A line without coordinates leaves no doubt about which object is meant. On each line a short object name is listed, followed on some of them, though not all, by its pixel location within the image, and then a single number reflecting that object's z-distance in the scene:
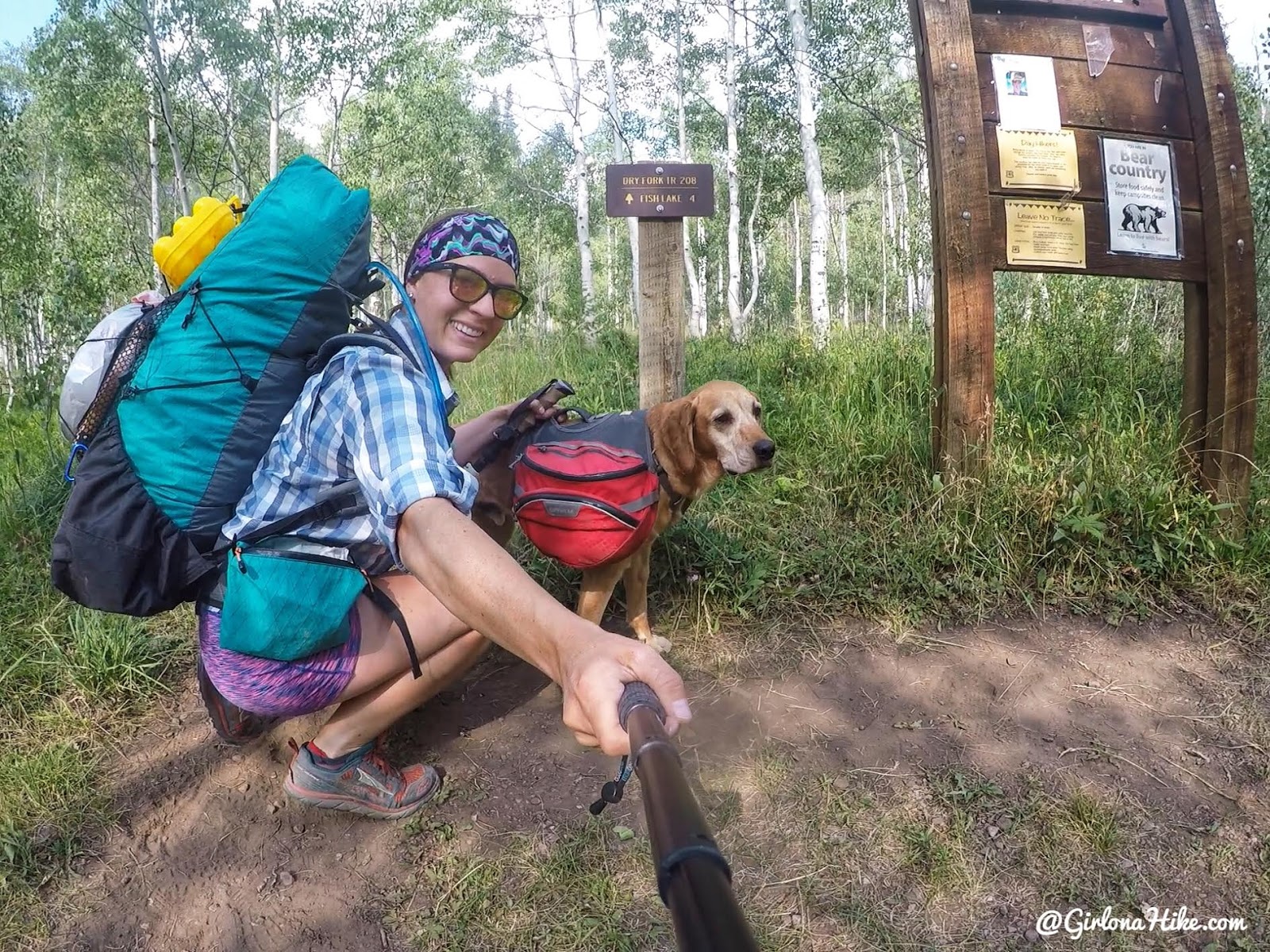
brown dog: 2.87
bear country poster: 3.05
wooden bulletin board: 2.96
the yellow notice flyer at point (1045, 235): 3.01
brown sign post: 3.61
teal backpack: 1.57
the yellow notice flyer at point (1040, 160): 3.00
